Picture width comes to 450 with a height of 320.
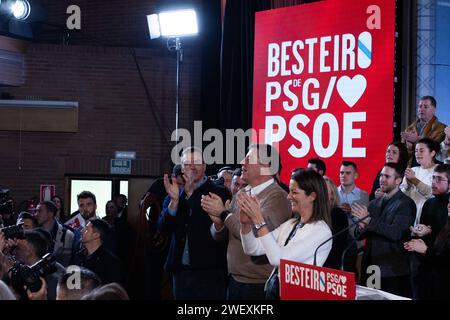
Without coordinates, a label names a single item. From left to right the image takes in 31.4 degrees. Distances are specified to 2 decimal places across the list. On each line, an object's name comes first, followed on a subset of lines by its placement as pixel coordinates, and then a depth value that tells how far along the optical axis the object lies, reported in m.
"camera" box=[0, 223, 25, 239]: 5.62
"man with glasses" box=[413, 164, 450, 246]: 5.72
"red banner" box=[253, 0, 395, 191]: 8.28
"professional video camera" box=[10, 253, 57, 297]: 3.89
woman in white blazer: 4.12
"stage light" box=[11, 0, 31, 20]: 11.09
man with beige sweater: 4.86
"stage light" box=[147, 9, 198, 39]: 12.13
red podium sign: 3.19
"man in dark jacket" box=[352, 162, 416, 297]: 5.66
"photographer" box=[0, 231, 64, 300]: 5.81
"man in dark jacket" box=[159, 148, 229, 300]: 5.89
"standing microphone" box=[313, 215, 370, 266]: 3.87
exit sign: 13.50
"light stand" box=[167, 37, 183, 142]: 12.66
